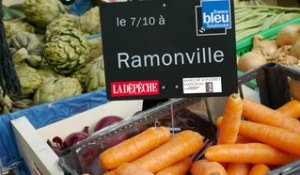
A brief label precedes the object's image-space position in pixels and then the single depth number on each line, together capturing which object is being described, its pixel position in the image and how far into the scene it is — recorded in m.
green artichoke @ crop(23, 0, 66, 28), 2.12
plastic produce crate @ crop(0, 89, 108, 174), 1.56
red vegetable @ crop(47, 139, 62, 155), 1.39
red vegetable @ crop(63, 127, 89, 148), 1.40
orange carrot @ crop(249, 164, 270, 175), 0.98
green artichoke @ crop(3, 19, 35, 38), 2.06
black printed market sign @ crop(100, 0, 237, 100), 1.02
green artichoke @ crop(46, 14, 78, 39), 1.98
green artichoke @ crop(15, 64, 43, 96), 1.77
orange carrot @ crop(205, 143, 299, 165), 0.99
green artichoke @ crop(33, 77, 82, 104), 1.74
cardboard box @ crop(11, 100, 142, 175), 1.32
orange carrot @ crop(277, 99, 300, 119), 1.13
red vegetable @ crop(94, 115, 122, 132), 1.46
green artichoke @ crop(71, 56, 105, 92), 1.79
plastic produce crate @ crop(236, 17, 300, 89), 2.10
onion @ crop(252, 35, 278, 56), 1.91
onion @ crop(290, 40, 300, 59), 1.79
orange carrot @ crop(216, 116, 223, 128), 1.09
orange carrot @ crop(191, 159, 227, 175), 0.93
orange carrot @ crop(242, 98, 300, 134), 1.07
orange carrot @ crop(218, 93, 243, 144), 1.00
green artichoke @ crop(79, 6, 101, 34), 2.12
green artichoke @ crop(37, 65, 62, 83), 1.87
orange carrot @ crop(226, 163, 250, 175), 1.00
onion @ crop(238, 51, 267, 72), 1.81
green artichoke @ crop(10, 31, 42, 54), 1.95
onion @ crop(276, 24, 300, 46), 1.93
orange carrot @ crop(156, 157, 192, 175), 1.02
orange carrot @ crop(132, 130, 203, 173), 1.01
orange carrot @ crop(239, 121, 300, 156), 0.99
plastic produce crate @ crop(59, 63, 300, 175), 1.07
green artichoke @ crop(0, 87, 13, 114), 1.64
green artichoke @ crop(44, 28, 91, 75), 1.86
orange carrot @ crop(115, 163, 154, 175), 0.95
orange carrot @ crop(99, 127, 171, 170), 1.02
